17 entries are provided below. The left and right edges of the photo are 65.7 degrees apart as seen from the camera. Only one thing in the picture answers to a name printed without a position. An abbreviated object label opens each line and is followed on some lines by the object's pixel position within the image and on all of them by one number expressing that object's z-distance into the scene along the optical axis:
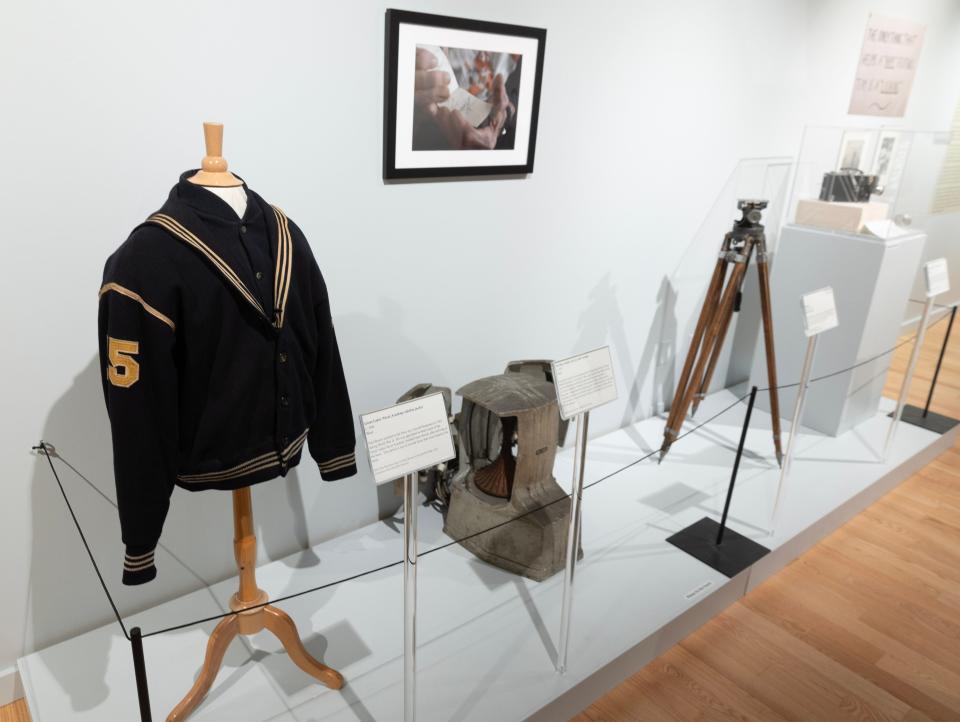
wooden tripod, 2.91
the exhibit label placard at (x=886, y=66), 3.94
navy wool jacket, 1.45
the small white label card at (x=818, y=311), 2.57
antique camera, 3.44
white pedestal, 3.37
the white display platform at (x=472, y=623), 1.93
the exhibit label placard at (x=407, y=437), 1.41
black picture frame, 2.10
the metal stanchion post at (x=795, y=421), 2.58
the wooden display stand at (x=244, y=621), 1.82
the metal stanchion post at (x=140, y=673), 1.21
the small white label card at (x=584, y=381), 1.77
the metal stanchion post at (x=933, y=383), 3.47
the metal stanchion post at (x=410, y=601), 1.50
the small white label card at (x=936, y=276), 3.25
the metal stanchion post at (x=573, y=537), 1.87
